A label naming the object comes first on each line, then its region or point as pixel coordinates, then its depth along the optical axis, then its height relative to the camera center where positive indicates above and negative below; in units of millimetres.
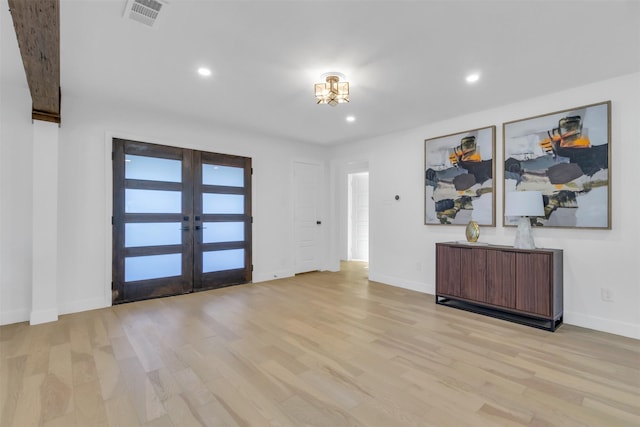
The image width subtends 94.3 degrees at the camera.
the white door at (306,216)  5840 -66
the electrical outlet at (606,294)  2982 -815
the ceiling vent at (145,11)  1966 +1391
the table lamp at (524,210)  3176 +39
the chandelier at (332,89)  2898 +1221
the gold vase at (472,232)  3807 -239
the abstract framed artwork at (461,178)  3887 +498
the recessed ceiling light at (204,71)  2889 +1396
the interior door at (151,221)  3904 -118
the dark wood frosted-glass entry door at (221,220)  4582 -120
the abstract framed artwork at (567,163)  3027 +558
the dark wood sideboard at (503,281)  3055 -780
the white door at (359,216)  7938 -85
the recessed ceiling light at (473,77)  2969 +1384
